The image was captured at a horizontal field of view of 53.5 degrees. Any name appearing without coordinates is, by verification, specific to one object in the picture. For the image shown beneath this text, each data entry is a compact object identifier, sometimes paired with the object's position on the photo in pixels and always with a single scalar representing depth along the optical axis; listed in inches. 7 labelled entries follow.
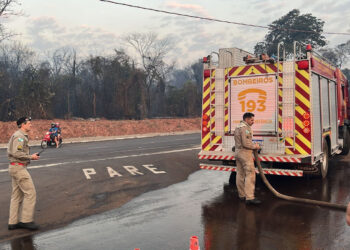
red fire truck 308.8
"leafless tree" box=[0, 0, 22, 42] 1179.9
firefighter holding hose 279.4
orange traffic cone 162.7
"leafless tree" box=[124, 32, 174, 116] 1812.3
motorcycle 798.5
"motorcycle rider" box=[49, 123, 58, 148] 797.2
